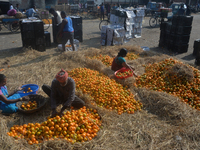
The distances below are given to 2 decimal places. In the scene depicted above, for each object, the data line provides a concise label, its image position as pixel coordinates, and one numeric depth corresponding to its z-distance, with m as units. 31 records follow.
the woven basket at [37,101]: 4.60
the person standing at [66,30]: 8.86
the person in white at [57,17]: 10.46
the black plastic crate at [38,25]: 9.94
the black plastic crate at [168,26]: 10.69
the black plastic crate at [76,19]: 11.90
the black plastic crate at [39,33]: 10.09
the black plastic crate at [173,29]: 10.39
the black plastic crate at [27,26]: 9.68
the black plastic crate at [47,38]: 11.13
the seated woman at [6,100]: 4.46
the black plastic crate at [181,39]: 10.37
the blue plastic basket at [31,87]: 5.61
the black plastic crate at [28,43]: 10.04
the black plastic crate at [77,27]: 12.14
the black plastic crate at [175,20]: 10.19
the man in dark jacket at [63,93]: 4.15
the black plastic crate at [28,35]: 9.85
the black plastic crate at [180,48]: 10.48
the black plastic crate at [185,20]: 10.01
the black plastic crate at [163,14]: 18.20
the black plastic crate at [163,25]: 11.18
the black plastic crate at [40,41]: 10.18
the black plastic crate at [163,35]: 11.30
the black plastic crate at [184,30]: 10.17
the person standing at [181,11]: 20.02
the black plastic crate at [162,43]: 11.42
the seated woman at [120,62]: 6.51
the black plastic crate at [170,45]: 10.78
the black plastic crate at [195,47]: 9.76
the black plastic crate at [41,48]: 10.30
